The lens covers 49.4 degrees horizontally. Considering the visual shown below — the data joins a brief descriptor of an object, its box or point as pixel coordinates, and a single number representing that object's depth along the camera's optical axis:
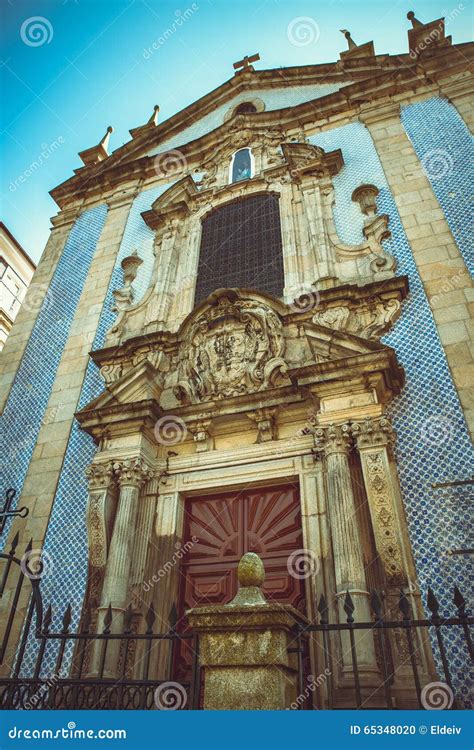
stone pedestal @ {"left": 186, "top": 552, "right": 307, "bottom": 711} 2.96
